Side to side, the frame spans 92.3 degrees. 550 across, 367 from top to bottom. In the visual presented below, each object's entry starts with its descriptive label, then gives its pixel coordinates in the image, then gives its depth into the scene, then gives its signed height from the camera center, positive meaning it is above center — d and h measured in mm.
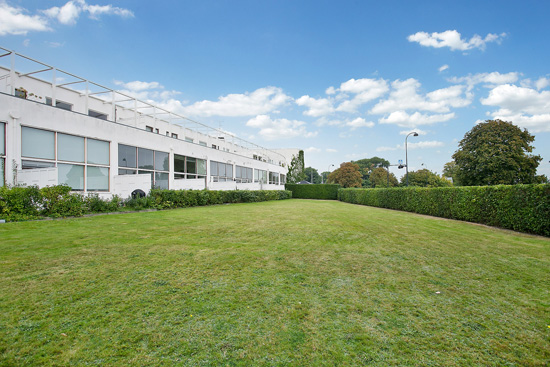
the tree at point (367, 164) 95438 +8346
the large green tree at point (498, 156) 28953 +3224
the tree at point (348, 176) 66531 +2711
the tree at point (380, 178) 67912 +2129
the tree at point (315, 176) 128125 +5325
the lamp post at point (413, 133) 26406 +5267
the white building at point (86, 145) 9477 +2130
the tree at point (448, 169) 59606 +3859
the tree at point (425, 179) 57325 +1475
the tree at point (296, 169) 53144 +3654
